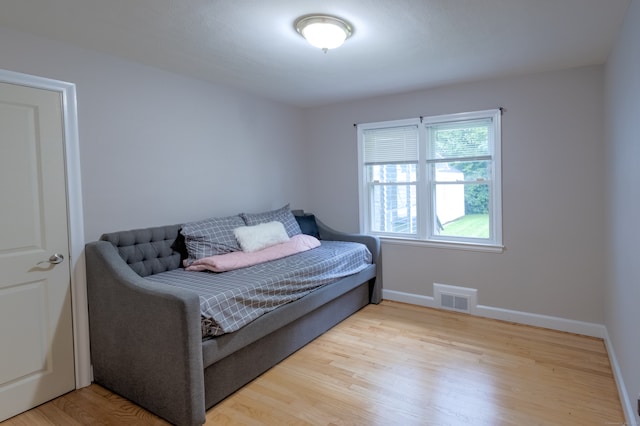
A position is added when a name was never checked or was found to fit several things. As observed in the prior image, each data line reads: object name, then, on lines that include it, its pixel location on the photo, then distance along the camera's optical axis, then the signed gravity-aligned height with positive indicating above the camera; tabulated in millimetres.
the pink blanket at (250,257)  2881 -459
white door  2221 -298
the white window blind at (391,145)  4082 +593
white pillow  3311 -315
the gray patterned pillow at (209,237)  3025 -293
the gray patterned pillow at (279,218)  3673 -177
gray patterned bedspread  2227 -575
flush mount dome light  2219 +1028
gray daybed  2031 -825
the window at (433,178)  3678 +203
